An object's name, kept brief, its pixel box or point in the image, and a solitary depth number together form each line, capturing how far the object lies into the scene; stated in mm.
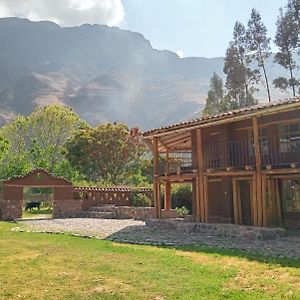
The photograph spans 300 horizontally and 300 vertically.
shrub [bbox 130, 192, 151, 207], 29134
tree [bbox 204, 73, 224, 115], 49156
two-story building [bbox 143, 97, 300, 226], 15367
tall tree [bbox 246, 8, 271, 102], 40750
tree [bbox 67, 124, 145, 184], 39094
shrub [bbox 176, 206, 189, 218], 23428
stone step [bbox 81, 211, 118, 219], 26406
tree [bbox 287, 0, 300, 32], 34781
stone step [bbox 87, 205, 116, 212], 27188
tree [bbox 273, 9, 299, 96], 35844
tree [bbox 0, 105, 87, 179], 42062
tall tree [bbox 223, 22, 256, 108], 42469
